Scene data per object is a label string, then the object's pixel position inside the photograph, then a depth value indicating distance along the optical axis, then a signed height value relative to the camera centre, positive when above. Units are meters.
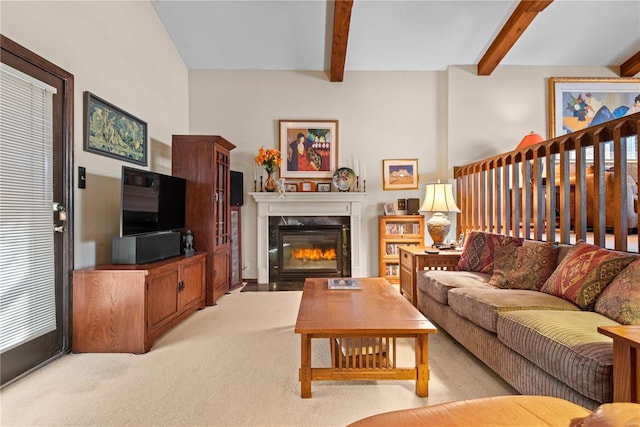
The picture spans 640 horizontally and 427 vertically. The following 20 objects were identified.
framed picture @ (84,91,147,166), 2.86 +0.80
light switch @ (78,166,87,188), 2.73 +0.30
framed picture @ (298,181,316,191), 5.04 +0.41
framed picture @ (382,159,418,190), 5.09 +0.59
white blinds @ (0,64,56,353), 2.03 +0.03
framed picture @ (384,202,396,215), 5.01 +0.05
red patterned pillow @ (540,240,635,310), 1.85 -0.37
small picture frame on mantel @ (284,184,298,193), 5.03 +0.38
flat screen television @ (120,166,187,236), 2.75 +0.11
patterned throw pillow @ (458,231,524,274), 3.02 -0.37
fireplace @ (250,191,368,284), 4.93 +0.00
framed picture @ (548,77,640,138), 4.97 +1.68
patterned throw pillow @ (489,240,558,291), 2.38 -0.41
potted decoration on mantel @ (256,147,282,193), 4.69 +0.74
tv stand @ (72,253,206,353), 2.45 -0.73
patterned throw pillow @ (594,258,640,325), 1.61 -0.44
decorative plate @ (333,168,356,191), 5.01 +0.51
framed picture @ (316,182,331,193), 5.06 +0.38
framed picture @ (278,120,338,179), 5.05 +1.04
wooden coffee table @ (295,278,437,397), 1.78 -0.66
